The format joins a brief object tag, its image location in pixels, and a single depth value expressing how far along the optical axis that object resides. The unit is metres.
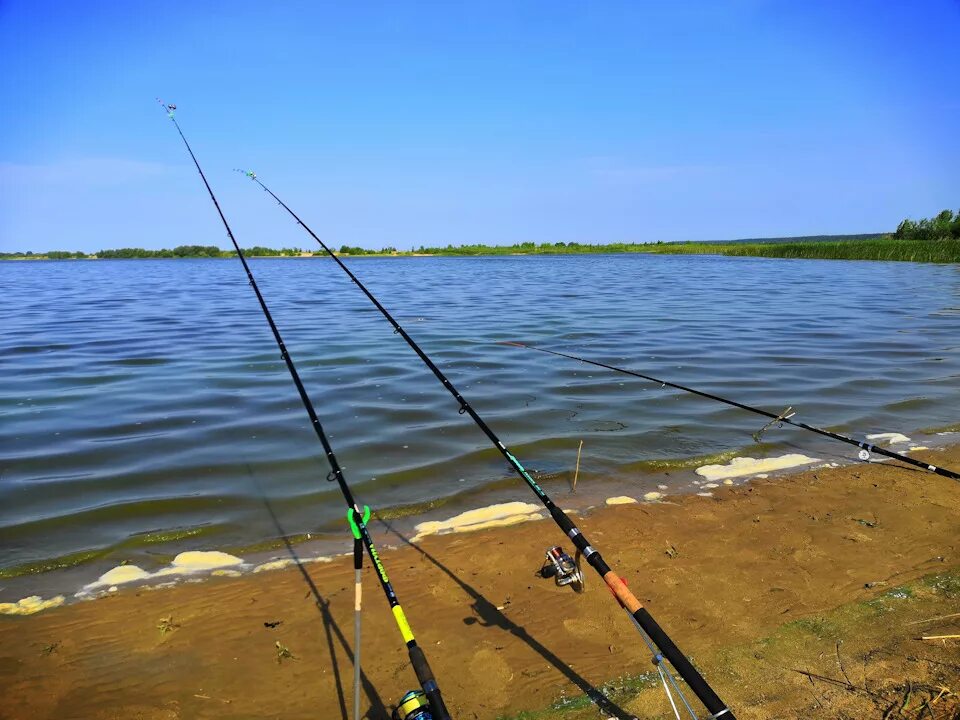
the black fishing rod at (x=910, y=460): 4.28
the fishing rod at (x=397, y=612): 2.09
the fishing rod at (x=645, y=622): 1.97
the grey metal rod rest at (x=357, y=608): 2.27
